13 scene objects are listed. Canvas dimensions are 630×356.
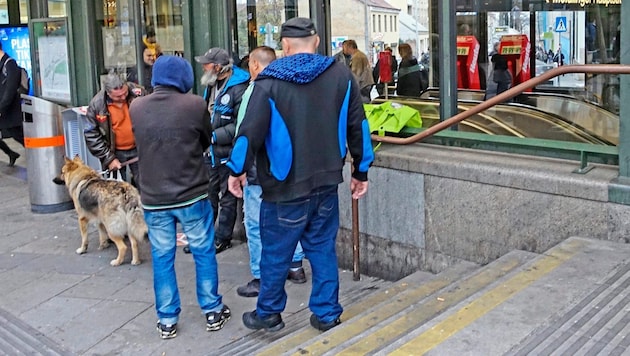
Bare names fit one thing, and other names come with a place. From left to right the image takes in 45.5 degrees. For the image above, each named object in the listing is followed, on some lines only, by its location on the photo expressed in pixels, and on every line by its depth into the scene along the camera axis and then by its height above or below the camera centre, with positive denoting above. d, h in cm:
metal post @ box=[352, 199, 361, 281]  557 -130
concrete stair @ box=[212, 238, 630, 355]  329 -119
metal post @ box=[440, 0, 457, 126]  574 +5
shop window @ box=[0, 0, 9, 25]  1314 +126
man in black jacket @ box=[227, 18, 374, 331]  399 -43
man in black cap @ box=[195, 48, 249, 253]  559 -33
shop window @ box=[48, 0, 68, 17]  984 +99
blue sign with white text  1269 +69
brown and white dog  613 -101
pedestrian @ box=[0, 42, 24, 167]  977 -20
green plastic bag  595 -38
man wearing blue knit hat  452 -58
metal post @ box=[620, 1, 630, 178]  455 -26
